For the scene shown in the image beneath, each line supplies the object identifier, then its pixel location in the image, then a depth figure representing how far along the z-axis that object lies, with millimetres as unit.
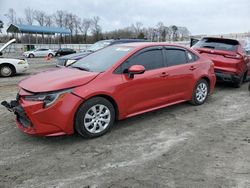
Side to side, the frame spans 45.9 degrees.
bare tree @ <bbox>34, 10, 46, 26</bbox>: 82875
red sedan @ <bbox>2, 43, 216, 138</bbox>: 4441
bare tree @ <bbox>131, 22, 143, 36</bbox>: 77062
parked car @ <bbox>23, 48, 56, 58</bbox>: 37669
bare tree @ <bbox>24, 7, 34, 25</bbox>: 82562
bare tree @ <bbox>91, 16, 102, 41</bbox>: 81862
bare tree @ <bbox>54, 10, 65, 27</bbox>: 82875
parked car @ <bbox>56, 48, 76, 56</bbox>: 40312
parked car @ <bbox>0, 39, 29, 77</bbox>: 12656
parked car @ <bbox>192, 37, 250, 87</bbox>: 8594
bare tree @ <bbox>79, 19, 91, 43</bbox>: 84812
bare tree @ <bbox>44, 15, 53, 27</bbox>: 83338
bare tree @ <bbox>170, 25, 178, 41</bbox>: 63056
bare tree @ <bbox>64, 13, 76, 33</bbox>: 83688
